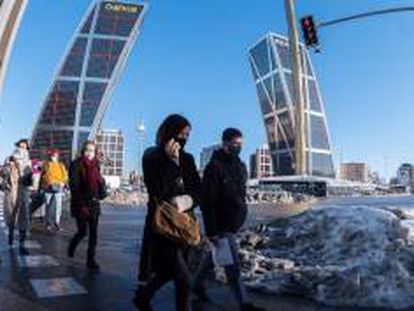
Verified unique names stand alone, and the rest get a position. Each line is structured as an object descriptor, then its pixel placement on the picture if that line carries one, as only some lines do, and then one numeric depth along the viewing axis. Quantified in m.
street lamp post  74.94
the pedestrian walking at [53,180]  14.92
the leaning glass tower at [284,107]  143.25
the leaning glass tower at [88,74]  115.56
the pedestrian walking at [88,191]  9.37
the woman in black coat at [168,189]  5.18
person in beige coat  10.79
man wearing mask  6.42
